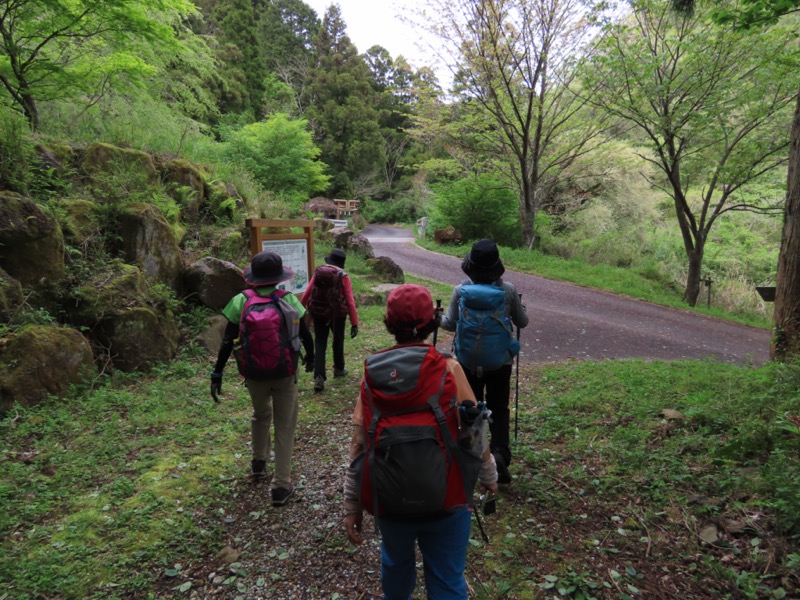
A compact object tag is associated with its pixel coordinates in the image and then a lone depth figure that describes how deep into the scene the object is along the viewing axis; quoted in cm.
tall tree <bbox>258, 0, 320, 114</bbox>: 3472
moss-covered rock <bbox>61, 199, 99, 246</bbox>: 610
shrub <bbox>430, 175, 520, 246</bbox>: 1833
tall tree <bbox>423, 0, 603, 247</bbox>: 1346
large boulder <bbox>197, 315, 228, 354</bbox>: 650
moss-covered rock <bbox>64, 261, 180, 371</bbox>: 542
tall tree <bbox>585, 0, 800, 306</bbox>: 1020
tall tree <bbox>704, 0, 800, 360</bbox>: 479
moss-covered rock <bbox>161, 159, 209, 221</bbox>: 841
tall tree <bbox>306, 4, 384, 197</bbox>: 3341
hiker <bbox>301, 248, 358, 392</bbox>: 546
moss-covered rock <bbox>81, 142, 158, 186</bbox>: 717
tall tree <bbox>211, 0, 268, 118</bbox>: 2594
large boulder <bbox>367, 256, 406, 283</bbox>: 1254
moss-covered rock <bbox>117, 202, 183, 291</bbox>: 656
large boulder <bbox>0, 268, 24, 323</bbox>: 463
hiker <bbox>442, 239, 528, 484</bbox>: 318
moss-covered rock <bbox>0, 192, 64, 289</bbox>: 498
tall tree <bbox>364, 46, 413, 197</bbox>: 3854
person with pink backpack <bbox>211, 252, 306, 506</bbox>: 315
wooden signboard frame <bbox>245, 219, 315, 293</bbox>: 615
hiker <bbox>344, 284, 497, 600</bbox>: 170
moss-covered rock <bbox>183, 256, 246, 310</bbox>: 693
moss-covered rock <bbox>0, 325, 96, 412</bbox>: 429
